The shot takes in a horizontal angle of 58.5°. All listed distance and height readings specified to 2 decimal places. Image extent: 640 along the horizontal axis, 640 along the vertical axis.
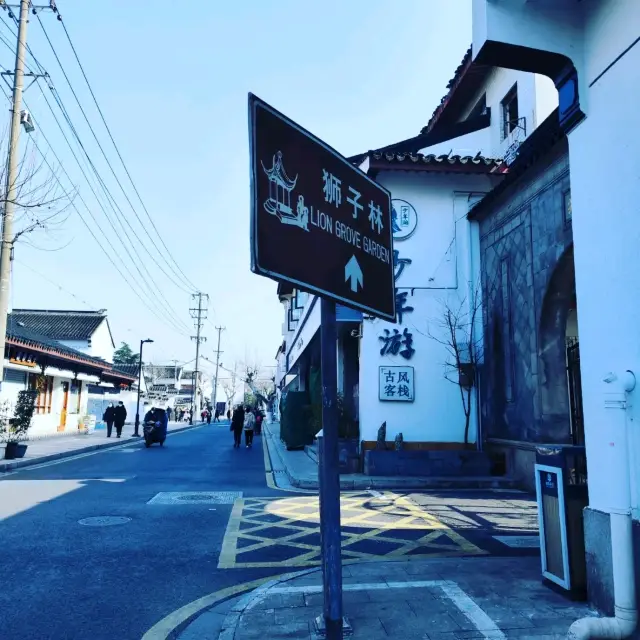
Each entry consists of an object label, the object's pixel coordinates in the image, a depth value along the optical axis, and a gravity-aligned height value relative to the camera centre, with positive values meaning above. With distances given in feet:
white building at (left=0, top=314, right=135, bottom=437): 76.59 +4.23
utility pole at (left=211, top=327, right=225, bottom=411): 234.91 +17.85
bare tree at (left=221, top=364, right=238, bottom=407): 328.12 +10.76
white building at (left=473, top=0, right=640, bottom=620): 13.47 +4.95
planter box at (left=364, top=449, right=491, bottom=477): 39.55 -4.03
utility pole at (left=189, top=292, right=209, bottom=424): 193.57 +24.37
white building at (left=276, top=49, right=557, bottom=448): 41.93 +8.77
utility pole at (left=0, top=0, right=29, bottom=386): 44.23 +17.36
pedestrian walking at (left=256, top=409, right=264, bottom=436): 110.46 -3.54
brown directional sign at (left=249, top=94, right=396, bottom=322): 9.29 +3.36
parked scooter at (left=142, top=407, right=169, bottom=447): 78.38 -3.21
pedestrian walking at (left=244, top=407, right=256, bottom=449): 79.56 -3.67
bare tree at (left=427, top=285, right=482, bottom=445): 41.47 +4.77
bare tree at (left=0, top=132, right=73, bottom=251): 43.29 +15.17
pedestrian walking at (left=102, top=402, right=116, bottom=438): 96.22 -2.42
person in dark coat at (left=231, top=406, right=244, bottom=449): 79.05 -2.88
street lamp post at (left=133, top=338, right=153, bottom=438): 102.98 -4.15
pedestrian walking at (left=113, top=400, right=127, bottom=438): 96.99 -2.42
